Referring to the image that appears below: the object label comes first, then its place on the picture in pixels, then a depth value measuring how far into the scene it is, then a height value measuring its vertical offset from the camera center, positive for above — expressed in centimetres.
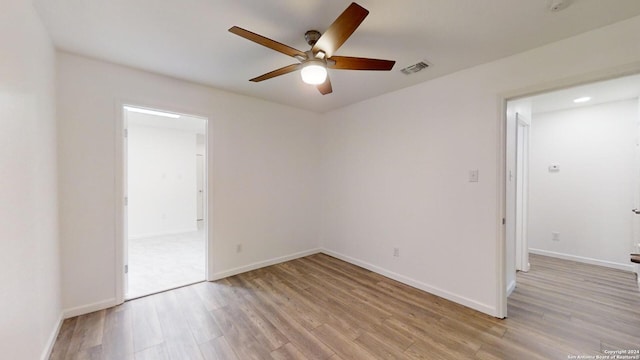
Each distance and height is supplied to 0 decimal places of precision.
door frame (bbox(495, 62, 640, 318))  234 -23
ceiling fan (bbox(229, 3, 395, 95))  143 +88
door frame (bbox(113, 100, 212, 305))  255 -22
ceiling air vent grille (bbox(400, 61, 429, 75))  246 +116
